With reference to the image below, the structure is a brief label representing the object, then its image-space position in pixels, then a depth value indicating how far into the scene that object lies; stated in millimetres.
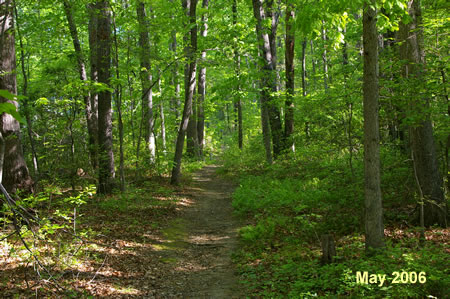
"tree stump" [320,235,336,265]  5242
